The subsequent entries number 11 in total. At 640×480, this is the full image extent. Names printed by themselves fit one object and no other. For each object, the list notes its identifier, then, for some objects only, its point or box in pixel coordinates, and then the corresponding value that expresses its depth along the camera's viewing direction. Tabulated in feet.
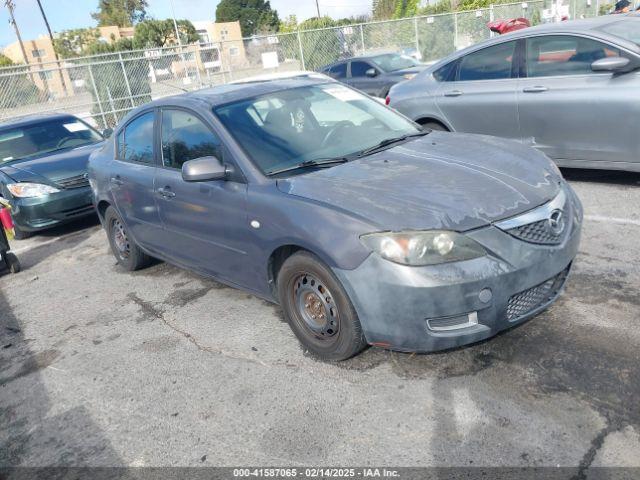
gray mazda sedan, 9.57
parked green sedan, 24.21
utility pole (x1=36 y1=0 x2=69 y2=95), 154.46
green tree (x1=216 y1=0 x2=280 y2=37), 294.25
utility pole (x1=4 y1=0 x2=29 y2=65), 176.24
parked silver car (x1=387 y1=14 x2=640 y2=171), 17.94
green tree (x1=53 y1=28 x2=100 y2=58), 219.00
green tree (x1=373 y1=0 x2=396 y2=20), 190.80
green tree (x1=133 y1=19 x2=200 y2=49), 213.25
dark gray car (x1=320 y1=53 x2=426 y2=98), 44.86
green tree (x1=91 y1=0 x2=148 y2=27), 272.72
